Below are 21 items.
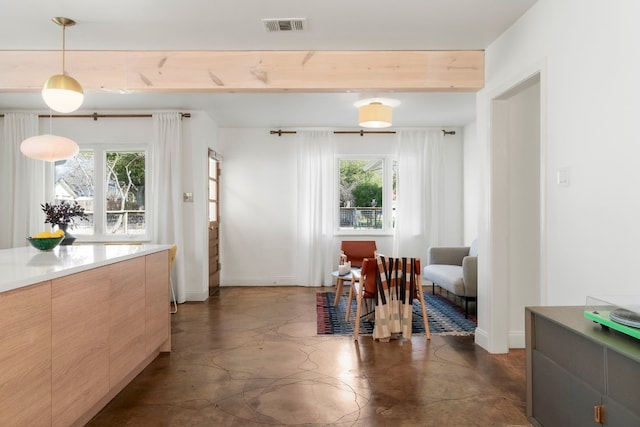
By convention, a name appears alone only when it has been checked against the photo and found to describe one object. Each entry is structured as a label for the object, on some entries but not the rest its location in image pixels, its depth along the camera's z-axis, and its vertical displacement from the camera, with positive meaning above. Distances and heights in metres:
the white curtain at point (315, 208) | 6.75 +0.03
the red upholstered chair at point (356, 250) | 6.40 -0.61
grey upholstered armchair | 4.71 -0.77
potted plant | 3.26 -0.04
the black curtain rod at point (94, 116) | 5.72 +1.28
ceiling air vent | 3.08 +1.38
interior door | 6.27 -0.20
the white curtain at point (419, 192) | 6.77 +0.29
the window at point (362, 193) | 7.07 +0.29
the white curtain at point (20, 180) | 5.70 +0.41
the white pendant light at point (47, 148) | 3.41 +0.51
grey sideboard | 1.50 -0.66
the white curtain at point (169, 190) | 5.56 +0.27
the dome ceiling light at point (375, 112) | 4.98 +1.15
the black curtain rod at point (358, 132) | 6.82 +1.28
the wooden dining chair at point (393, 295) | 3.91 -0.80
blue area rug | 4.27 -1.21
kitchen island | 1.63 -0.58
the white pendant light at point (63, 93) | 2.75 +0.77
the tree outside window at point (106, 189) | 5.82 +0.30
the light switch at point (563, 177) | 2.47 +0.19
